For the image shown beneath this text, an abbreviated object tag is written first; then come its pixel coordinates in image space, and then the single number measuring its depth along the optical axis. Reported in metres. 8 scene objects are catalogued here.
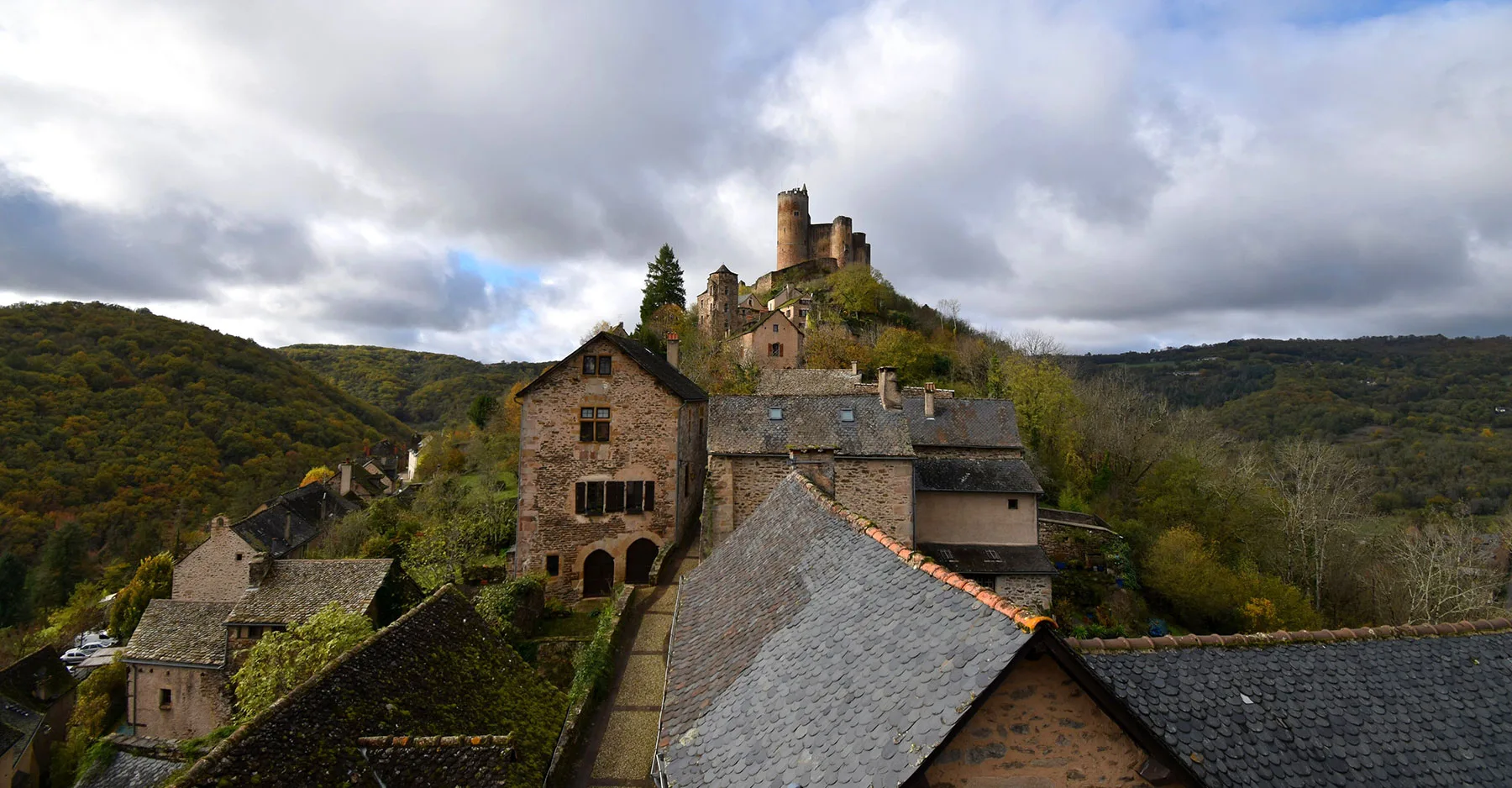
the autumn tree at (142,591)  33.09
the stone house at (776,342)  45.94
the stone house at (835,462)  18.64
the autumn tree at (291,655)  14.44
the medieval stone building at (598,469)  20.83
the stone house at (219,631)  21.06
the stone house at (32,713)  22.12
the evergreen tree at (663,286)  55.50
